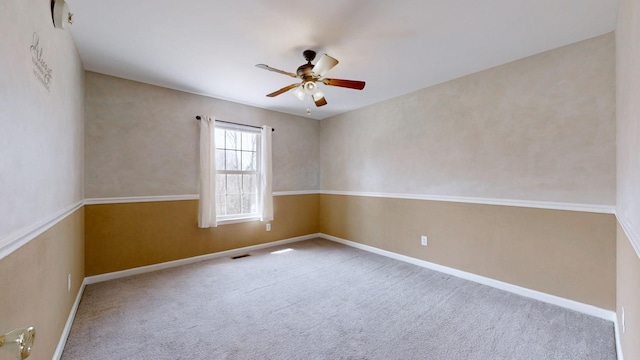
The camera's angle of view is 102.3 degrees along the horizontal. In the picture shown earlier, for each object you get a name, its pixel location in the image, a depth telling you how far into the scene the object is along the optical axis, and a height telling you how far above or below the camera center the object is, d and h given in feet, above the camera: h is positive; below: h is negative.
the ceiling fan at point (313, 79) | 7.34 +3.20
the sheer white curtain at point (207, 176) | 12.07 +0.19
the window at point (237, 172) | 13.21 +0.43
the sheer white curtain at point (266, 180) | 14.21 -0.01
